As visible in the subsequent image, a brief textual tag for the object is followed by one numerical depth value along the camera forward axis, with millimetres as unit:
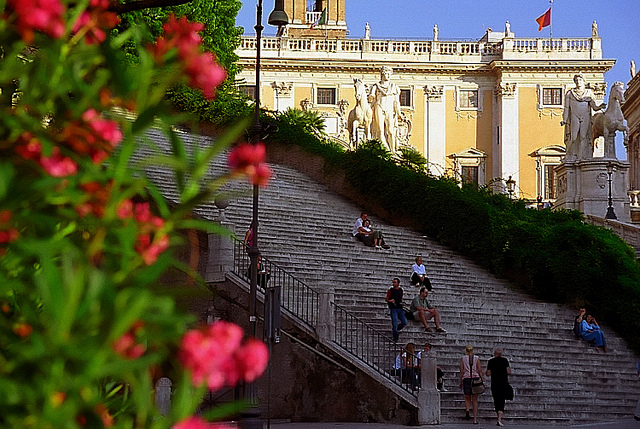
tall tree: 41250
